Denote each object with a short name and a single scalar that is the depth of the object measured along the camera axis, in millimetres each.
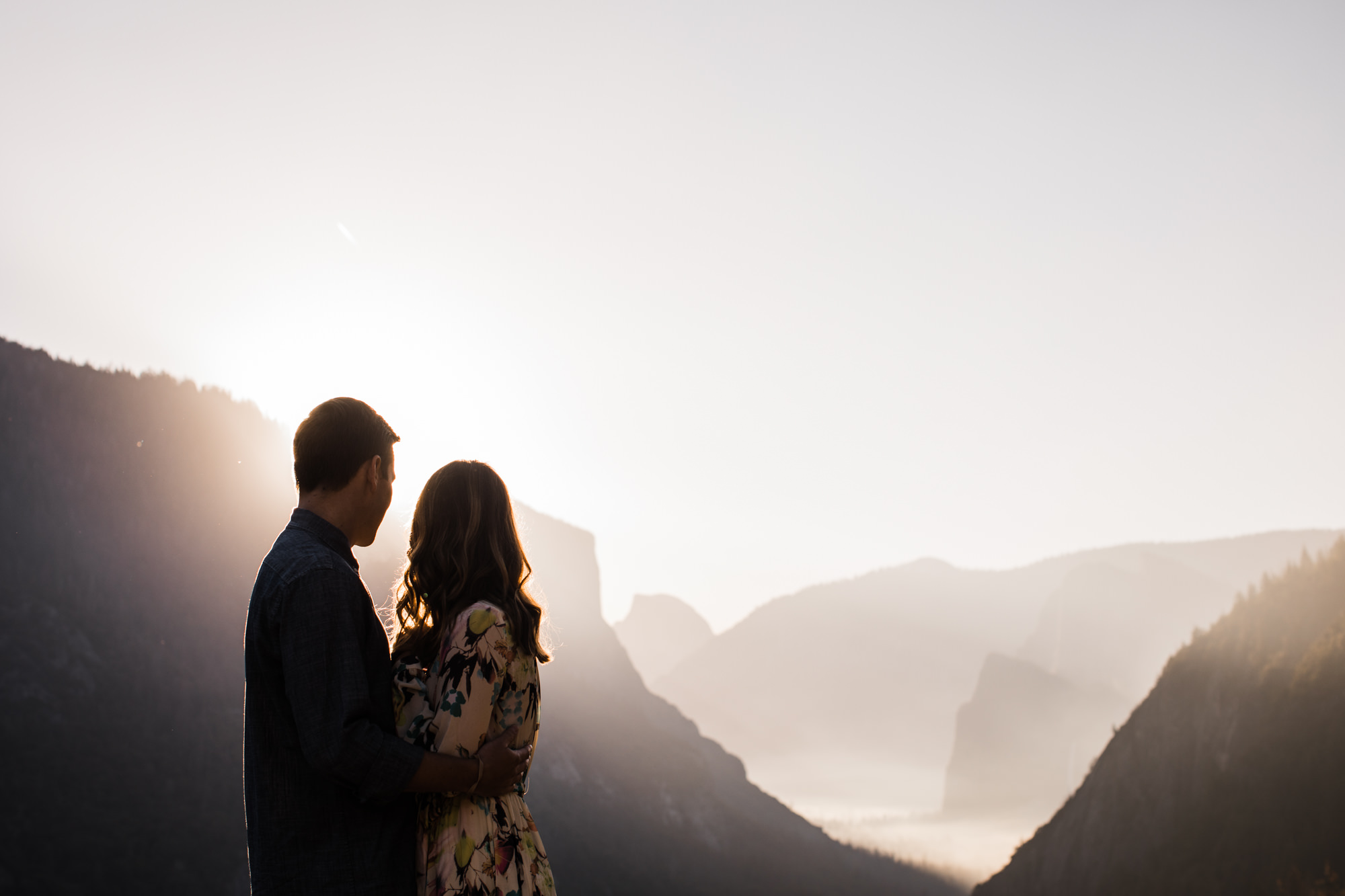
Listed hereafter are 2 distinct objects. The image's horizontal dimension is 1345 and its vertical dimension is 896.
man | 2777
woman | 3104
